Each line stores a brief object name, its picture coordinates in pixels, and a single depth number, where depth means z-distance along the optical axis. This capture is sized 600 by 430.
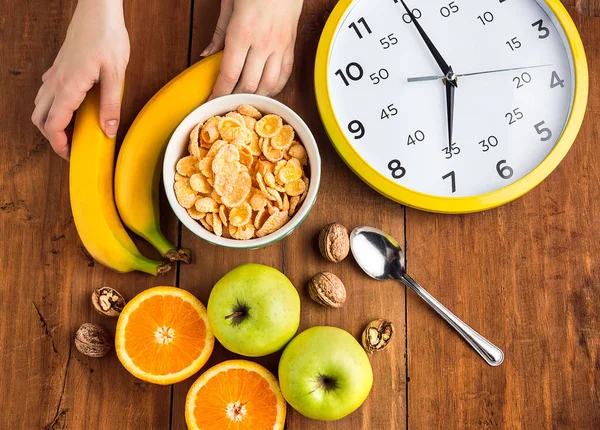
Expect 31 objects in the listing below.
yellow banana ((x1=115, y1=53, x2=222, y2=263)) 0.90
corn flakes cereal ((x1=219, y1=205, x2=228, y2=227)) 0.85
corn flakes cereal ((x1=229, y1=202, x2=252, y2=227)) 0.85
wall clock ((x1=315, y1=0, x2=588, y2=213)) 0.91
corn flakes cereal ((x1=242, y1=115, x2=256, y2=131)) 0.88
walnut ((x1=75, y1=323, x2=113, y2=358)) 0.91
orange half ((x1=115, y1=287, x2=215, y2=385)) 0.89
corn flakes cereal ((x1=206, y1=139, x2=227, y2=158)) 0.86
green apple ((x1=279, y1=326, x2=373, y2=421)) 0.85
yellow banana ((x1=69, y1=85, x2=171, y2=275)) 0.88
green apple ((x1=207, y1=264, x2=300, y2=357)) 0.86
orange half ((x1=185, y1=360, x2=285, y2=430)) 0.88
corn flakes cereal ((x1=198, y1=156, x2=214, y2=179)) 0.85
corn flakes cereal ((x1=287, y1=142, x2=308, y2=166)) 0.88
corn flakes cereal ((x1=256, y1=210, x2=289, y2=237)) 0.85
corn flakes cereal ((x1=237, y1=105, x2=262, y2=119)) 0.88
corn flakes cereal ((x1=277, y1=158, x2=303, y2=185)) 0.86
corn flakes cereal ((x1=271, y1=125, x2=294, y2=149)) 0.88
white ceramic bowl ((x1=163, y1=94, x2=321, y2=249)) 0.85
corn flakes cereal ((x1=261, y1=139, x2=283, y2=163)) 0.87
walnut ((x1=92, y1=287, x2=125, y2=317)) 0.92
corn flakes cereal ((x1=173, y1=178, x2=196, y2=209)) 0.86
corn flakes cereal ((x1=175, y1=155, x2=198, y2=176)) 0.87
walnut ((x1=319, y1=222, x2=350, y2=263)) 0.92
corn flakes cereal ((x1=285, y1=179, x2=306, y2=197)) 0.86
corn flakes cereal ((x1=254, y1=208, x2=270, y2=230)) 0.85
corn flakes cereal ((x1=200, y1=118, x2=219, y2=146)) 0.87
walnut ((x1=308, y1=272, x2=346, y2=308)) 0.91
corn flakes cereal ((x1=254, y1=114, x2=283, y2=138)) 0.88
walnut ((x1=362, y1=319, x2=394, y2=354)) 0.92
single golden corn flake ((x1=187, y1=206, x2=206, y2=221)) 0.86
